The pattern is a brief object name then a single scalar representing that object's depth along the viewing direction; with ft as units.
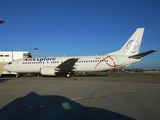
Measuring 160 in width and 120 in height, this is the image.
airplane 59.30
